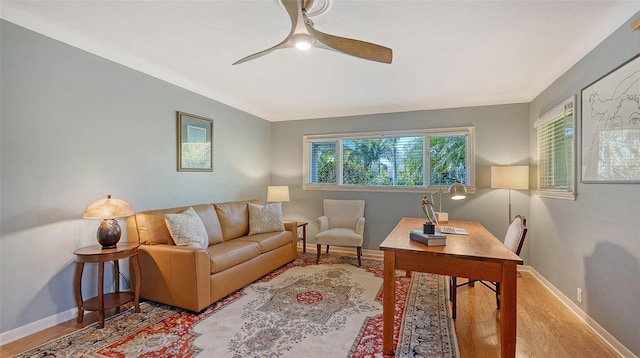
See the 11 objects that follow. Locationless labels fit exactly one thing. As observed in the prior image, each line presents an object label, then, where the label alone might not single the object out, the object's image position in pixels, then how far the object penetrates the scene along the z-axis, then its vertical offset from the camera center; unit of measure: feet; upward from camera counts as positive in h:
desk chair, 7.72 -1.73
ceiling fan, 6.02 +2.98
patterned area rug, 6.74 -3.99
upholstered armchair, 13.51 -2.35
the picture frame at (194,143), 11.65 +1.50
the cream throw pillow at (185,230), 9.14 -1.68
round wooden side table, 7.67 -2.82
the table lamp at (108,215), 7.94 -1.04
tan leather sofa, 8.49 -2.67
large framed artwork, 6.34 +1.30
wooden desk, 5.72 -1.83
